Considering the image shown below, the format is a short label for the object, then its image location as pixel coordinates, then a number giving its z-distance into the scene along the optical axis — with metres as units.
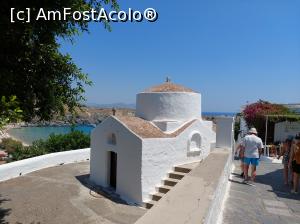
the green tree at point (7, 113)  3.84
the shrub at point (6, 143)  35.24
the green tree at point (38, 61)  5.29
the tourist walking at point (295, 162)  7.02
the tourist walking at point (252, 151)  7.95
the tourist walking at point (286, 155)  7.91
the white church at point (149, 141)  11.59
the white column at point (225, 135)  10.67
